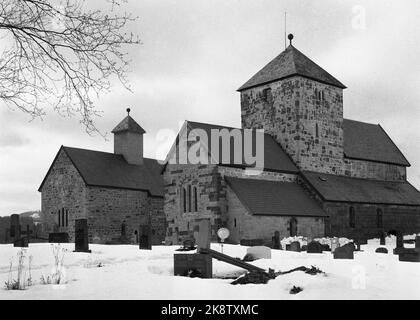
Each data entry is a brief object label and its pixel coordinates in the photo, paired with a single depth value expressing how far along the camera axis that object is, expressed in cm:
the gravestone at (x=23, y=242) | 2266
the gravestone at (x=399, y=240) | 2972
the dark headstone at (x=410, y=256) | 1954
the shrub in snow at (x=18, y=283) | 1196
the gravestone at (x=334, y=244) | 2930
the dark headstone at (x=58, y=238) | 2603
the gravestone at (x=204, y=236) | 1608
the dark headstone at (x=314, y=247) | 2352
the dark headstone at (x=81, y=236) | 2162
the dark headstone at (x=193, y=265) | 1541
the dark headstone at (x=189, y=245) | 2398
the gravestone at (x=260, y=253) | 1976
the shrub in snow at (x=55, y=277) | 1287
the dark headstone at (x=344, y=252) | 1944
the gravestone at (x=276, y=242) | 2836
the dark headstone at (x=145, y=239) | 2466
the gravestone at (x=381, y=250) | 2512
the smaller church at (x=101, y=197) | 3994
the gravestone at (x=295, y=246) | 2606
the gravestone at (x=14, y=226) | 3106
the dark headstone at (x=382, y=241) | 3544
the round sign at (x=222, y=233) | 2411
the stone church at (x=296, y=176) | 3378
